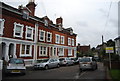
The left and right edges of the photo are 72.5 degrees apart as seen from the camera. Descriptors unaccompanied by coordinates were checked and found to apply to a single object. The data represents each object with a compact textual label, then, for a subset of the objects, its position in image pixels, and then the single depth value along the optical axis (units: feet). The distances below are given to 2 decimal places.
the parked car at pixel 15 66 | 24.70
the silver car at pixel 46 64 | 35.78
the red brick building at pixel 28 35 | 38.09
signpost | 34.93
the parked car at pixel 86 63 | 33.57
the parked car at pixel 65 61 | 49.78
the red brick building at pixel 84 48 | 154.73
